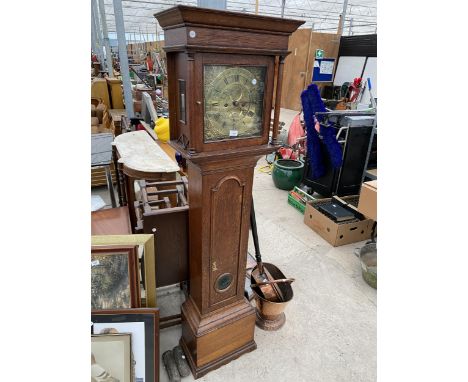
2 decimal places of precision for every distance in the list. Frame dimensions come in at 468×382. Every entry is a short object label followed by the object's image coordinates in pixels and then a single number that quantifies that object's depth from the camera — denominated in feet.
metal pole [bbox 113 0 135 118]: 11.86
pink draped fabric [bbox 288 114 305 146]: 15.32
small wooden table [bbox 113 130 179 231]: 6.88
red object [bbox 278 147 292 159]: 14.14
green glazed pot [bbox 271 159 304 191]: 12.37
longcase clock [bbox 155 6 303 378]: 3.37
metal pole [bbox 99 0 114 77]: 21.35
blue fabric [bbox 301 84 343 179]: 10.19
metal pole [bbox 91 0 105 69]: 26.16
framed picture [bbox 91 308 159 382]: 4.78
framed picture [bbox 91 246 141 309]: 4.92
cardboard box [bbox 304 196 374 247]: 8.98
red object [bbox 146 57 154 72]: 33.76
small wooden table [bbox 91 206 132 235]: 6.45
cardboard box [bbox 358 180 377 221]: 7.15
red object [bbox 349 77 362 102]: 19.93
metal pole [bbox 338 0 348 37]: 27.73
